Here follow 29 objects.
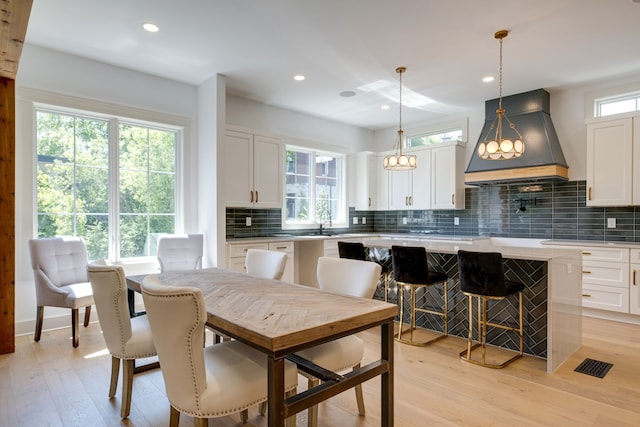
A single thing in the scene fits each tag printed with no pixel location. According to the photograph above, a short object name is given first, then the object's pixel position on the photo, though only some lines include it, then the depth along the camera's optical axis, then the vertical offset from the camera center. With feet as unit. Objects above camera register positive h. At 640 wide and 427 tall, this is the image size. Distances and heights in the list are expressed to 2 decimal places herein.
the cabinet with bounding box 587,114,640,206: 13.28 +1.98
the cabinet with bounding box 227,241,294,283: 14.25 -1.50
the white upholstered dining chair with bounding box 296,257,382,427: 6.10 -1.58
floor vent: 8.87 -3.95
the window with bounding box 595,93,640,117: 14.35 +4.43
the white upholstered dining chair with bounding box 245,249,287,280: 8.95 -1.31
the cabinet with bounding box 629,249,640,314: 12.73 -2.53
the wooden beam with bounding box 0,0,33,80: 6.68 +3.82
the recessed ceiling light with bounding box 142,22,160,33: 10.27 +5.41
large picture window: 12.16 +1.20
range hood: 14.80 +2.60
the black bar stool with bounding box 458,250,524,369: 8.98 -1.85
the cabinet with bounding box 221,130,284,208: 15.24 +1.94
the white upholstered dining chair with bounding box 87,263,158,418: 6.30 -2.03
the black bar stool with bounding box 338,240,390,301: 11.87 -1.34
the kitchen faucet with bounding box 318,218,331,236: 19.78 -0.57
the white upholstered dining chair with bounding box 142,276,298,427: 4.43 -2.04
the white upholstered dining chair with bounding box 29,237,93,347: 10.50 -1.93
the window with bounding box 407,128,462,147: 19.44 +4.28
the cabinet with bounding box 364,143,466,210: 18.39 +1.70
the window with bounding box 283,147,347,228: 19.09 +1.37
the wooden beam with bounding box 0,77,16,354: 9.83 +0.01
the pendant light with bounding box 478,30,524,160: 10.94 +2.01
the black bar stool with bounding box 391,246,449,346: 10.41 -1.85
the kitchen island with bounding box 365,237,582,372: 8.93 -2.41
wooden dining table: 4.24 -1.46
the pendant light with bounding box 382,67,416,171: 13.29 +1.92
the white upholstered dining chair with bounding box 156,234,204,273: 13.19 -1.41
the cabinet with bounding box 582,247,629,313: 13.03 -2.46
